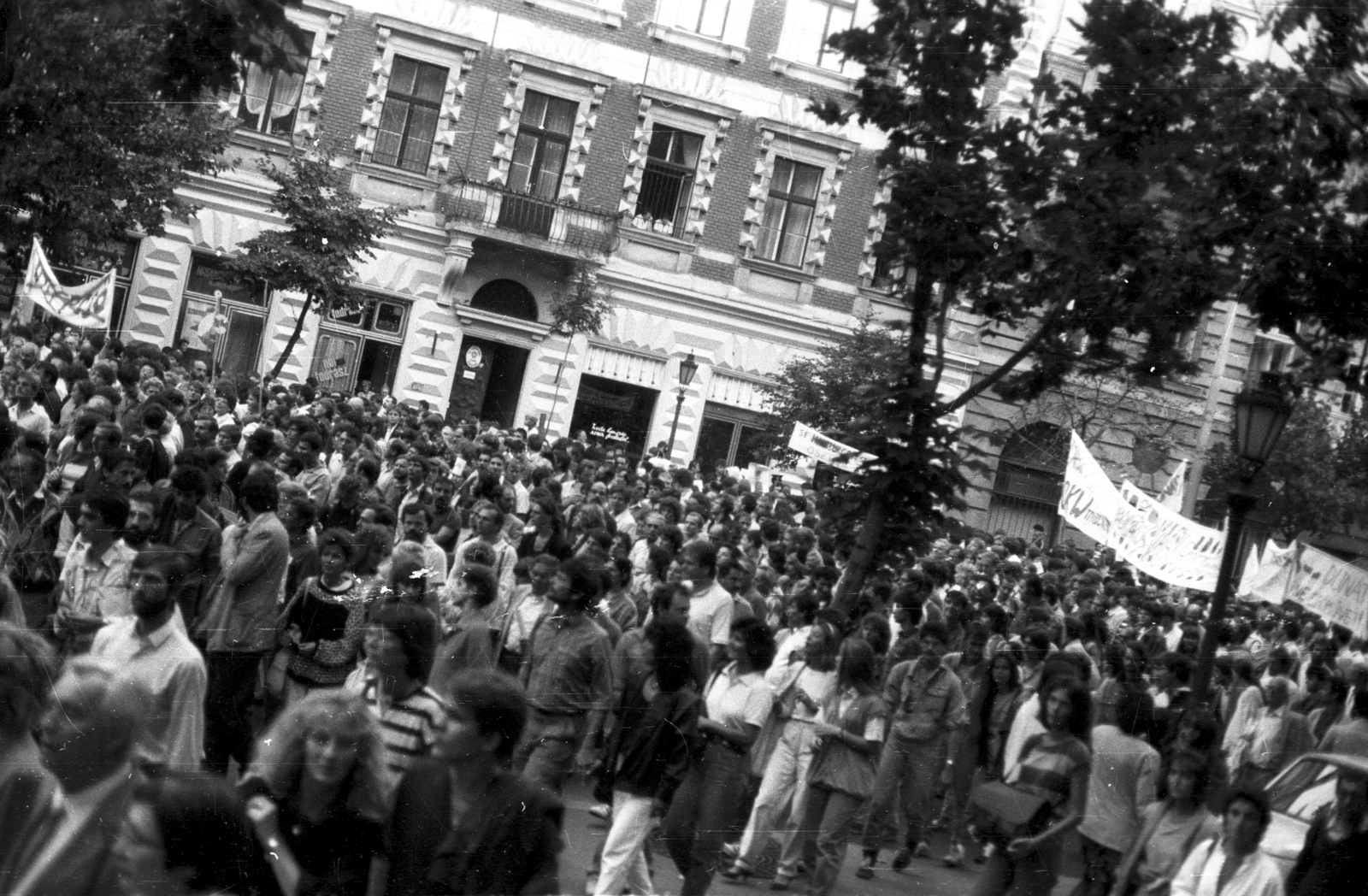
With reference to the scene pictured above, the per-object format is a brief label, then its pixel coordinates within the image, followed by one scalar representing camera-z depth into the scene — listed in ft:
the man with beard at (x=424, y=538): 30.53
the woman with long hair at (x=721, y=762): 24.84
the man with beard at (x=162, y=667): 17.67
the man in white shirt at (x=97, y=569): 22.35
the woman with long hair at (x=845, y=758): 27.84
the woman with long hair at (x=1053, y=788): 21.21
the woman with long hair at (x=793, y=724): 28.40
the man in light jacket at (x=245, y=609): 24.70
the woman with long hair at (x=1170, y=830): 18.58
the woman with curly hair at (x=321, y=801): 14.90
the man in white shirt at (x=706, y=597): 32.71
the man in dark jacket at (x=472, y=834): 15.48
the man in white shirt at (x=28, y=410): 39.12
